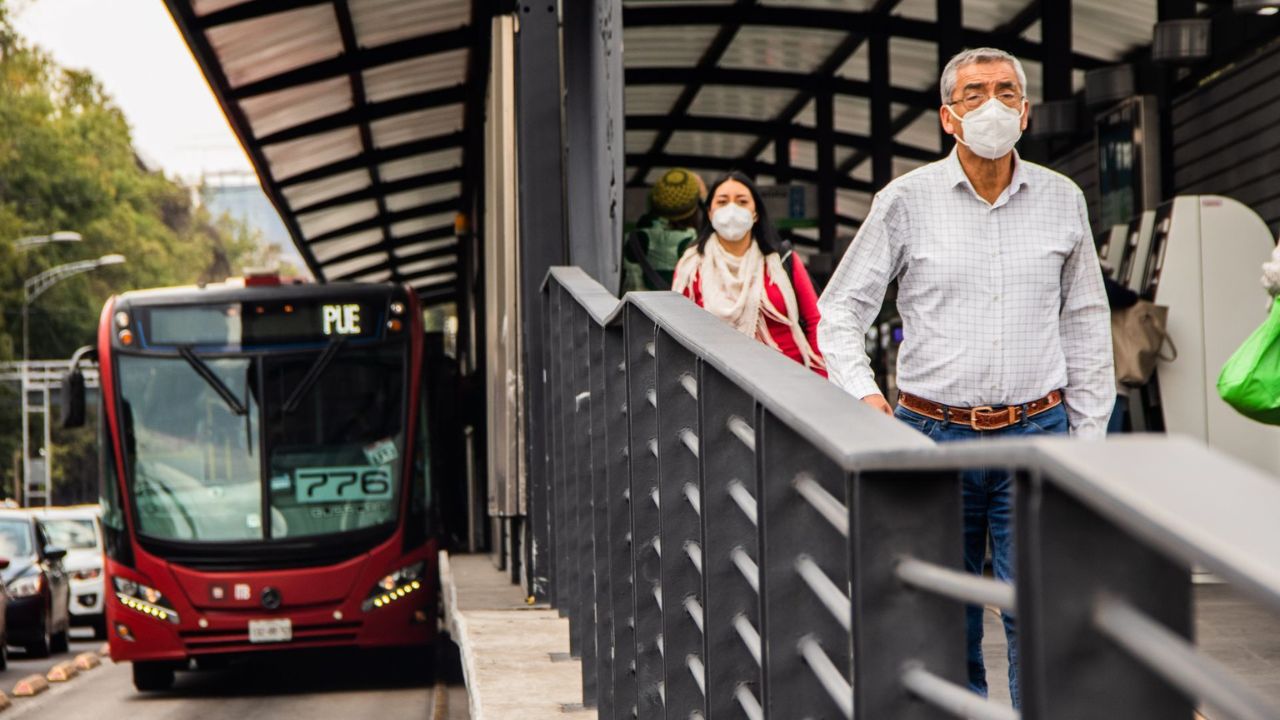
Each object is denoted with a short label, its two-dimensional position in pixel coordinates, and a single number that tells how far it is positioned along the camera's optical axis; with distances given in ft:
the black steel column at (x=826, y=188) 68.49
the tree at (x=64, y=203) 180.75
